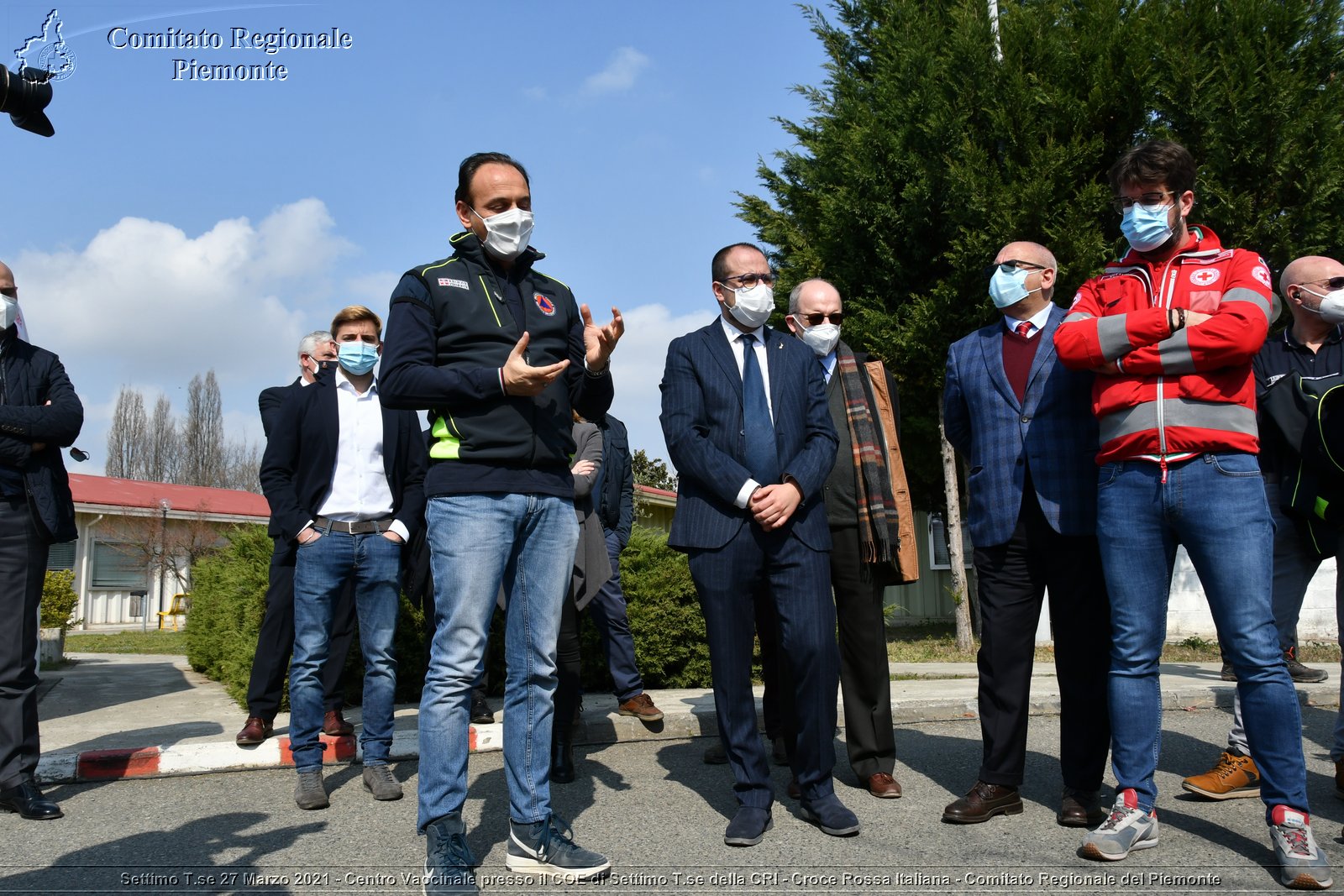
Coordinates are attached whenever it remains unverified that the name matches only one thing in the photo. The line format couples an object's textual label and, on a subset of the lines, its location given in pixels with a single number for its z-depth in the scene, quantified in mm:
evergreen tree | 11180
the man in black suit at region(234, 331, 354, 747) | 5801
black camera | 3590
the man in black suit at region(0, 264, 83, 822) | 4578
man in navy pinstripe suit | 4043
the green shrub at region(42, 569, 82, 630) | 13086
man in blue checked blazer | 4051
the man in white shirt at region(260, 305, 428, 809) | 4762
